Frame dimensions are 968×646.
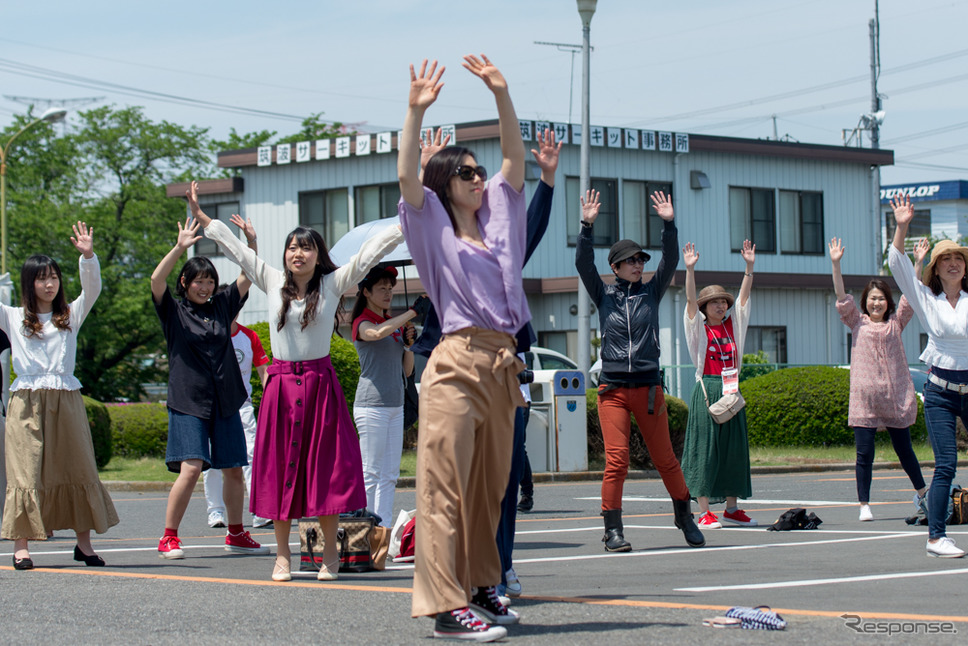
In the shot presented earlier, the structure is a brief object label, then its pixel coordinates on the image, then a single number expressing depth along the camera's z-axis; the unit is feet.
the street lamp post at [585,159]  84.69
